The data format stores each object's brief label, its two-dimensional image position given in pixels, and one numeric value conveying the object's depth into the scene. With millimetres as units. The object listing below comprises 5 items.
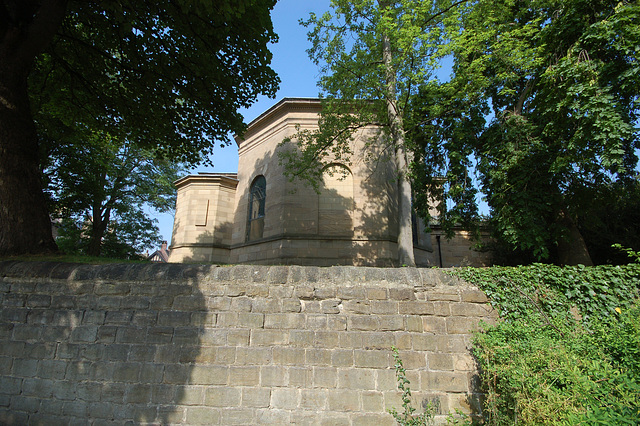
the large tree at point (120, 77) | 5633
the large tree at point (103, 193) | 14805
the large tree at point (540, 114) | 6578
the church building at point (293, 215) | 12828
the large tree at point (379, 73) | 8703
